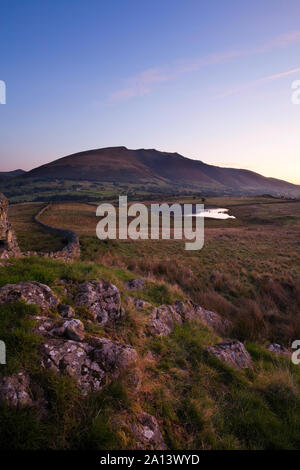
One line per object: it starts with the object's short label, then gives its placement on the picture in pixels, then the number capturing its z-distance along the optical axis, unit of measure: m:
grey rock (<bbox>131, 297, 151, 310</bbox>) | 7.63
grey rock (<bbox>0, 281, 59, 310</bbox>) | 4.99
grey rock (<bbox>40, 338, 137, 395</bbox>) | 3.93
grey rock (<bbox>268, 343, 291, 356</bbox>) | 7.87
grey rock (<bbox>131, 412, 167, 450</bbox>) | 3.54
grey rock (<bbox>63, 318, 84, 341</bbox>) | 4.64
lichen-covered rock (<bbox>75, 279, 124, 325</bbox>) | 6.11
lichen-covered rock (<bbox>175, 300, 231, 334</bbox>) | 8.78
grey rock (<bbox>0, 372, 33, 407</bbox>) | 3.27
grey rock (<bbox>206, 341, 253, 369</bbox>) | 6.26
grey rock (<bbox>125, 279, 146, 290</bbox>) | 9.43
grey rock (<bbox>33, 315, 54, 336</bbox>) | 4.46
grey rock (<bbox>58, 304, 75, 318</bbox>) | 5.43
